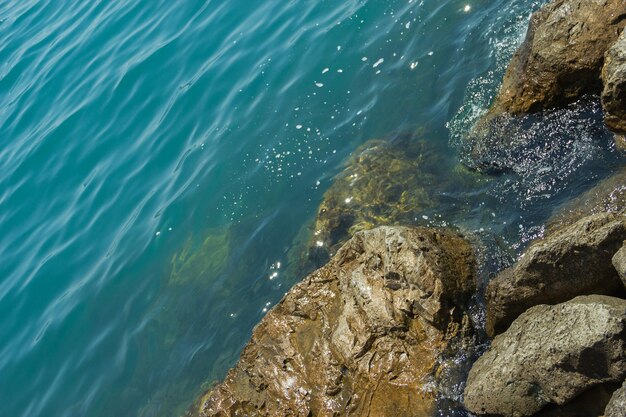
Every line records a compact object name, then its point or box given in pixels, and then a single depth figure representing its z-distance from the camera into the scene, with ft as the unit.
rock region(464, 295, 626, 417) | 14.99
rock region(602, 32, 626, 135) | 20.01
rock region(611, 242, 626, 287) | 15.66
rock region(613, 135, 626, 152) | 21.47
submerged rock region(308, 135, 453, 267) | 28.14
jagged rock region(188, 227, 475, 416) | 19.47
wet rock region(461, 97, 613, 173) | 22.88
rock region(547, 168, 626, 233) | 19.94
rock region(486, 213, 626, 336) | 16.92
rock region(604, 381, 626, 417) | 13.78
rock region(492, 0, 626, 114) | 22.86
